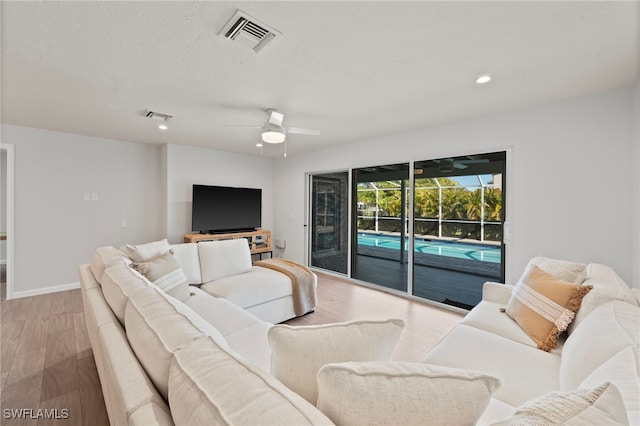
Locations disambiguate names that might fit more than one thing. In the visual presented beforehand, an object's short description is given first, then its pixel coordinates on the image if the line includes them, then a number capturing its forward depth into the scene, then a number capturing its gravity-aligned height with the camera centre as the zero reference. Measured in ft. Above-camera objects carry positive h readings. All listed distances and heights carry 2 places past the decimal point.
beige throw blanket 9.89 -2.70
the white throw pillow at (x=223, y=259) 9.61 -1.74
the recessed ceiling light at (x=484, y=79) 7.20 +3.71
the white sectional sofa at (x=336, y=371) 1.98 -1.47
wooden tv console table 15.13 -1.52
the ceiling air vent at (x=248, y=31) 5.08 +3.66
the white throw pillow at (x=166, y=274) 7.16 -1.71
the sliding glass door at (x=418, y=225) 11.07 -0.54
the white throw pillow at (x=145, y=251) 7.80 -1.18
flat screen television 15.47 +0.22
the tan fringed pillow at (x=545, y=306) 5.21 -1.89
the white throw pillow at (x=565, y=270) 6.13 -1.30
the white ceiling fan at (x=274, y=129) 9.42 +3.05
